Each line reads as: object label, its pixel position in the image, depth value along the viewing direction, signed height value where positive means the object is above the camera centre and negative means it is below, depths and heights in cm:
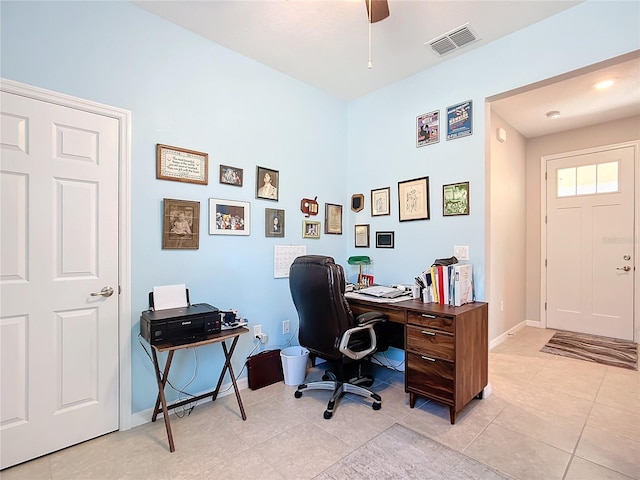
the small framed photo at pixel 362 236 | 343 +5
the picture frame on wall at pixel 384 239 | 320 +1
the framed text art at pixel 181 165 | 225 +56
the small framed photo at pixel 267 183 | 281 +52
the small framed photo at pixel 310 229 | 319 +12
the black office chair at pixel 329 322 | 216 -59
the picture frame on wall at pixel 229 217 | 251 +19
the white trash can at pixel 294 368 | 271 -111
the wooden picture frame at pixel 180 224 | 226 +12
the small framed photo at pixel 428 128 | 285 +104
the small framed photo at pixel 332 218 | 340 +24
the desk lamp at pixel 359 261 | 325 -21
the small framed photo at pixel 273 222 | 287 +17
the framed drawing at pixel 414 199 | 294 +40
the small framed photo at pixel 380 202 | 324 +41
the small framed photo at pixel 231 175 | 258 +54
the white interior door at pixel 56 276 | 174 -22
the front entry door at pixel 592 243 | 391 -3
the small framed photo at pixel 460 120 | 264 +103
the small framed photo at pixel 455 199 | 265 +36
